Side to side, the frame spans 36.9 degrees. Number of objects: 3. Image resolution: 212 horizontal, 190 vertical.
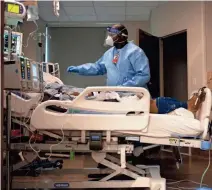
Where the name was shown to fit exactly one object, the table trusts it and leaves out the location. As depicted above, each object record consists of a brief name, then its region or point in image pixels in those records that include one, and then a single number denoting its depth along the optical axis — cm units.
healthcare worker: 287
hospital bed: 212
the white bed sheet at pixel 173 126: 212
